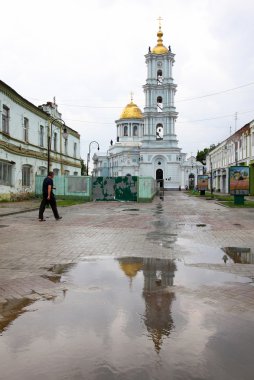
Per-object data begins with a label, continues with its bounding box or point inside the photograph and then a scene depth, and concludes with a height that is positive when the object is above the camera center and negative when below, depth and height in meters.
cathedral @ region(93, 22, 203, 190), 76.50 +9.42
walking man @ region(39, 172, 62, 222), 14.85 -0.37
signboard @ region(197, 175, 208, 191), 47.59 +0.29
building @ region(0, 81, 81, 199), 25.38 +3.43
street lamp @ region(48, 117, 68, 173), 34.26 +5.04
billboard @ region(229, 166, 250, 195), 24.69 +0.34
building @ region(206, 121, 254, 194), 40.28 +4.21
